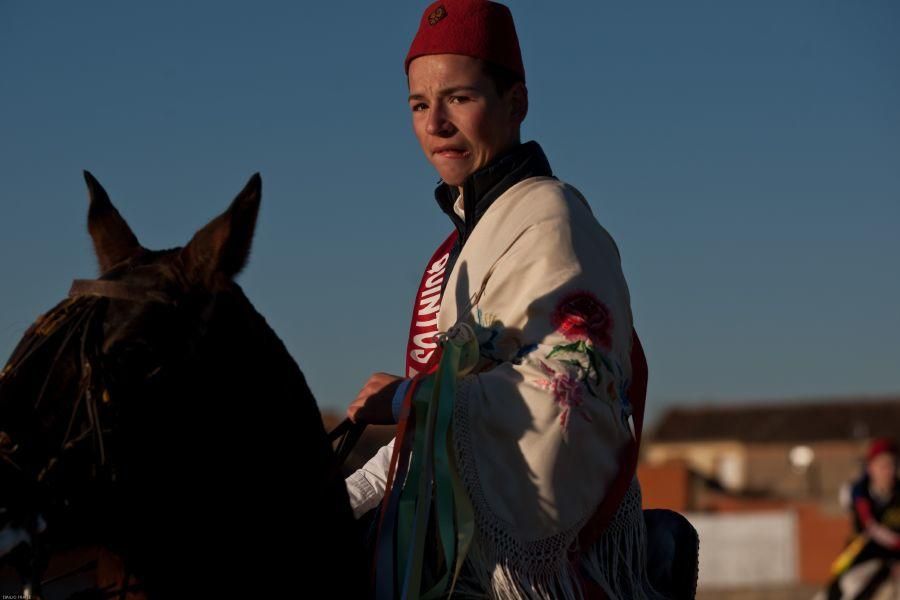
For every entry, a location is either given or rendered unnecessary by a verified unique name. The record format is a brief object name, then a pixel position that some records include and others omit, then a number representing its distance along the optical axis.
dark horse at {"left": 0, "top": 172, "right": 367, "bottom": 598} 5.38
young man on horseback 6.31
